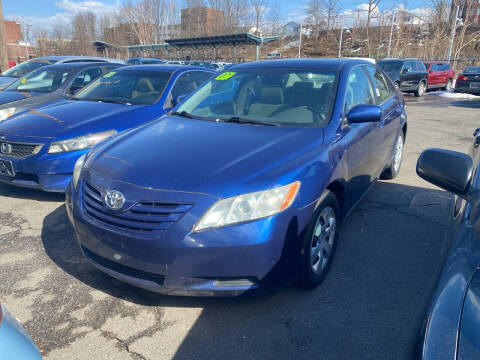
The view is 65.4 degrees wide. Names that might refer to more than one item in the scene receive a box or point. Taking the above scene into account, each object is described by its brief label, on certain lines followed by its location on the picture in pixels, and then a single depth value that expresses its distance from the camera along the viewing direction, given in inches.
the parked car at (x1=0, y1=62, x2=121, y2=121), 259.6
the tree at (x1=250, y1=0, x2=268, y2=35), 1658.5
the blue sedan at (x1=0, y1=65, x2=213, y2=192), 162.2
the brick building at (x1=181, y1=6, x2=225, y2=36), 1692.9
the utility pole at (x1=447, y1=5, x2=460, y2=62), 1008.2
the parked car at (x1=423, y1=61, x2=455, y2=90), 765.3
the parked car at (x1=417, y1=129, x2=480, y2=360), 42.9
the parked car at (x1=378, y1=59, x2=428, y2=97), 653.3
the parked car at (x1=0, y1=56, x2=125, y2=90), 378.0
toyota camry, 85.6
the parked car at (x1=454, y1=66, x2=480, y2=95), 626.8
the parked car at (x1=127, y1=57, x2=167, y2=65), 837.2
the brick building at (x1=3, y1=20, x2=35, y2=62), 2158.0
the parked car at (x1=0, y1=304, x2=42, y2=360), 46.1
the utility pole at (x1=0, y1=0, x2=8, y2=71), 498.0
